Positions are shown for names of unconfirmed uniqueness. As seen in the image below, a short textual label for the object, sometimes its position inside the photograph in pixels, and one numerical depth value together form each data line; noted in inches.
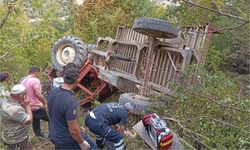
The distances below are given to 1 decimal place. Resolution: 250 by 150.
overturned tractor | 127.2
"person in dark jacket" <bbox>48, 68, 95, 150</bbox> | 77.9
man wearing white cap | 92.0
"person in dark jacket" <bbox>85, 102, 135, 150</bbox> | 98.4
